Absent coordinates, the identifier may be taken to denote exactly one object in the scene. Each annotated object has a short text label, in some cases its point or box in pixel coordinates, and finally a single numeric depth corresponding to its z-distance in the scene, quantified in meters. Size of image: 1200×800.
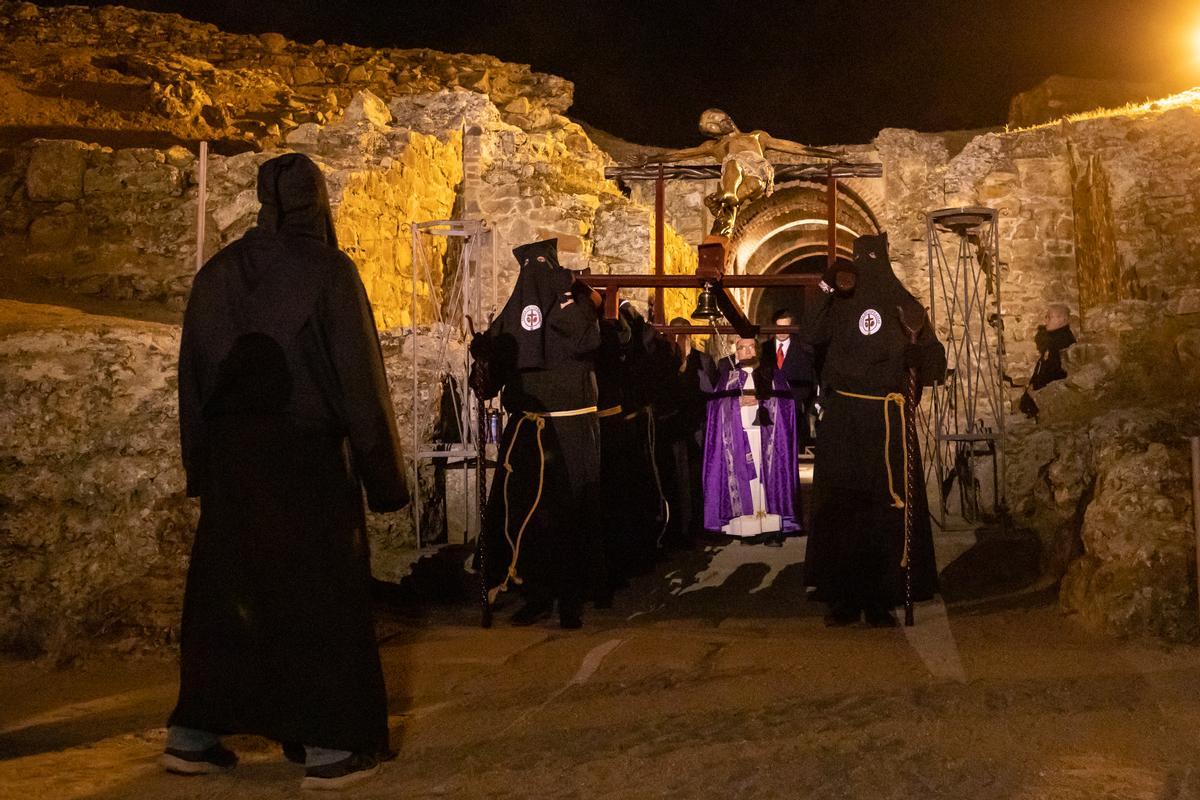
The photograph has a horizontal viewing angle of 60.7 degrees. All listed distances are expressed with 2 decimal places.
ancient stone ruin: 5.01
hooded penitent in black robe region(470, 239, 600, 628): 5.89
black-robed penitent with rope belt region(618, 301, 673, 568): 7.52
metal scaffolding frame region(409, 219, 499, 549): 7.75
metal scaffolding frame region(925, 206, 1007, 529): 8.00
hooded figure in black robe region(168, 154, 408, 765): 2.92
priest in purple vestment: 8.52
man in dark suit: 6.42
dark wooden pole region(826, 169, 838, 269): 9.21
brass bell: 7.36
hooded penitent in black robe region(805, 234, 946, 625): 5.52
